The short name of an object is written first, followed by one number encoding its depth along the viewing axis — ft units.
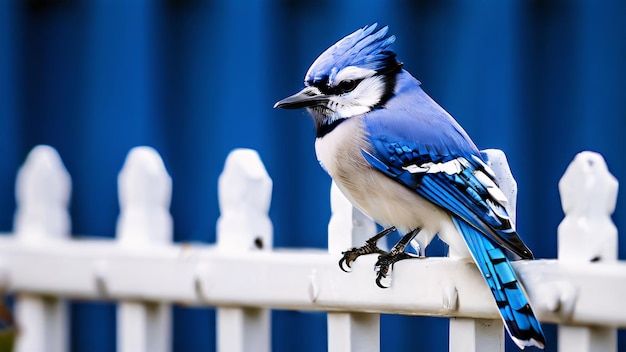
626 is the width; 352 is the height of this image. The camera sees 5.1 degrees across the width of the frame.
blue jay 14.66
